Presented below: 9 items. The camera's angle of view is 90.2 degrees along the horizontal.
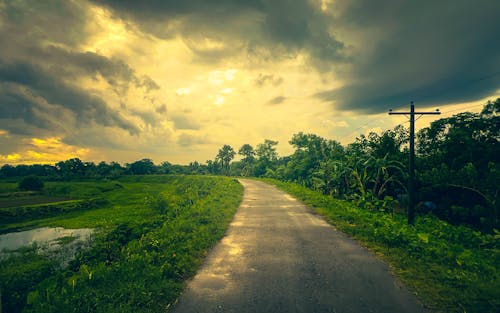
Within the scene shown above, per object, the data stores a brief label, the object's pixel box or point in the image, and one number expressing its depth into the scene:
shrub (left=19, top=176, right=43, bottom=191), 43.14
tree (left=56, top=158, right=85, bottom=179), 66.47
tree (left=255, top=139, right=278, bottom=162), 70.06
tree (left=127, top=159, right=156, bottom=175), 81.12
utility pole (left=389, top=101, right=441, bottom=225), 11.75
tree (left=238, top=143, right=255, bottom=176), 81.75
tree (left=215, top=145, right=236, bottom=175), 89.56
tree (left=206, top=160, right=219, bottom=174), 98.71
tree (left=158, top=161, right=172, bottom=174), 86.95
